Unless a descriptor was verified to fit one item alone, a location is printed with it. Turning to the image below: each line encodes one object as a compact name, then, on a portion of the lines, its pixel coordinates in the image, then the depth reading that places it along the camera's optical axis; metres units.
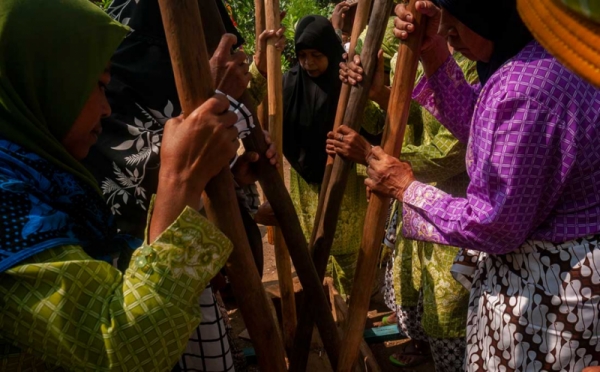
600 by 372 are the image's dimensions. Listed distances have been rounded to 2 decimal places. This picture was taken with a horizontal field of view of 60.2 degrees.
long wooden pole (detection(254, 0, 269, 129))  2.81
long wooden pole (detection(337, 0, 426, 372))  1.84
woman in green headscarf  1.04
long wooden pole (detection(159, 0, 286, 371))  1.22
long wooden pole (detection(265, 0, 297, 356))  2.64
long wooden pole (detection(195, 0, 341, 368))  1.69
